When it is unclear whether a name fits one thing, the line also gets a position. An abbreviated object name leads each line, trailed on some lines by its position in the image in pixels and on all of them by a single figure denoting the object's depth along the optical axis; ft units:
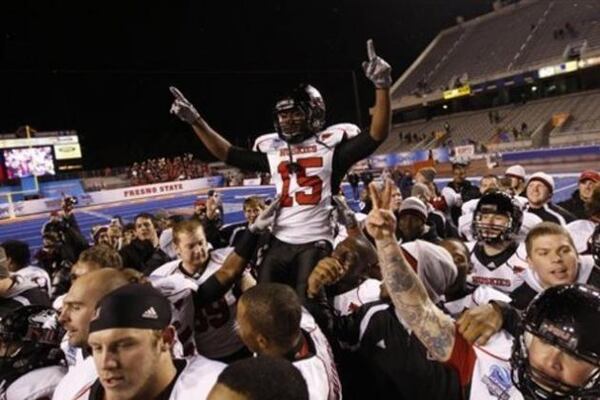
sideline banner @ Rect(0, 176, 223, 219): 80.74
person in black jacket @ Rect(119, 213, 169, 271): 19.01
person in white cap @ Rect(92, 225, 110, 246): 22.77
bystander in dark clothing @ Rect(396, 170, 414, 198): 39.55
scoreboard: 94.32
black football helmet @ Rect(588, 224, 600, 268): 9.98
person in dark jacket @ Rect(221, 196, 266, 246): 20.26
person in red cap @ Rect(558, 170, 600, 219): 18.11
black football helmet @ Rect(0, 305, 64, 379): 8.26
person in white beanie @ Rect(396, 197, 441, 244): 15.96
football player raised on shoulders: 10.67
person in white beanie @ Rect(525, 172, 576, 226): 17.79
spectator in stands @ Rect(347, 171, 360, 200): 54.95
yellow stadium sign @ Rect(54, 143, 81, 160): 105.29
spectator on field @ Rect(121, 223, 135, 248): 21.99
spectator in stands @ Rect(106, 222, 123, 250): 22.50
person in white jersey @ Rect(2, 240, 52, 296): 16.25
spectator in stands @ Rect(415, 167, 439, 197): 24.64
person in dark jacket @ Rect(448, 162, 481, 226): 27.36
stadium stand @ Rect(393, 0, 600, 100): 103.71
